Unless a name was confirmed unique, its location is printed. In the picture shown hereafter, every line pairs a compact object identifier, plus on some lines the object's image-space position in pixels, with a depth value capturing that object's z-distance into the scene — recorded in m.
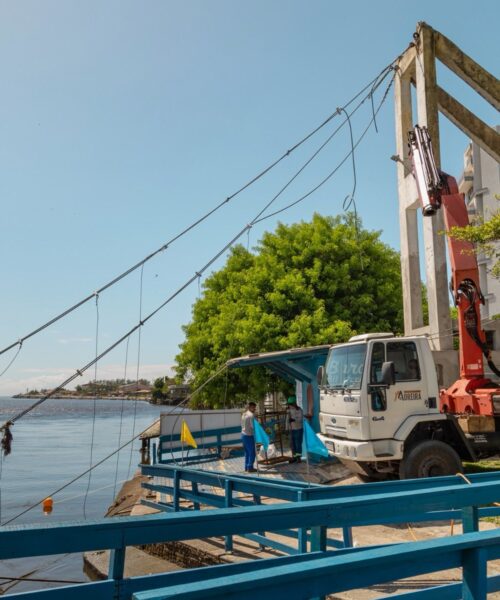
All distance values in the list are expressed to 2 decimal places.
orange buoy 17.80
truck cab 10.92
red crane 12.62
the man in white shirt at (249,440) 15.70
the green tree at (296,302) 27.34
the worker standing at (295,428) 16.86
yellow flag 14.87
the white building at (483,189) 43.56
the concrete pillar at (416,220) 18.14
